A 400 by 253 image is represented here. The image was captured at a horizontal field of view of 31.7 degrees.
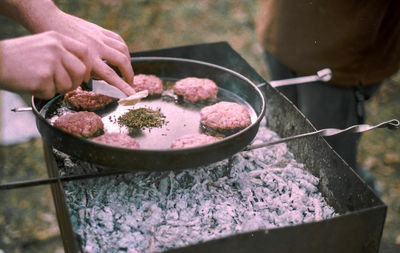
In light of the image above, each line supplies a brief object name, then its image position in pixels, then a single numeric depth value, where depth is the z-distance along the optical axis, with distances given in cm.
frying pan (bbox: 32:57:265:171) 86
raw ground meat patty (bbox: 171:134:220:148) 92
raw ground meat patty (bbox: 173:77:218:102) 104
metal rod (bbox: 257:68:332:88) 106
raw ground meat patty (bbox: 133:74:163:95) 104
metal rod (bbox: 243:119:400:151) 93
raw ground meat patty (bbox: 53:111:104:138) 93
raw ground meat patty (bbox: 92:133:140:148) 91
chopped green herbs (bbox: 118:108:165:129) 98
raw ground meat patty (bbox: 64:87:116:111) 101
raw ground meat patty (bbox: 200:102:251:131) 98
